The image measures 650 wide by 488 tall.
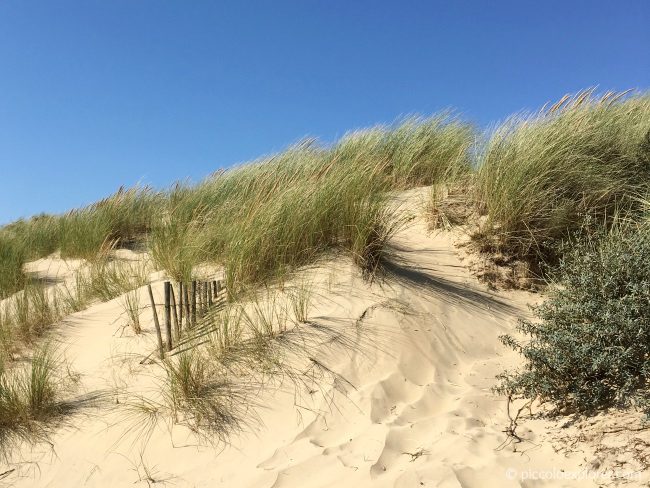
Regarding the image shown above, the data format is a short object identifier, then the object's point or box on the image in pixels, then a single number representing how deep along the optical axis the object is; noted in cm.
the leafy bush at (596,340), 268
